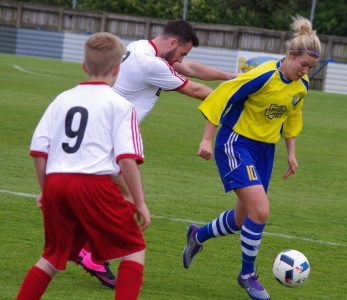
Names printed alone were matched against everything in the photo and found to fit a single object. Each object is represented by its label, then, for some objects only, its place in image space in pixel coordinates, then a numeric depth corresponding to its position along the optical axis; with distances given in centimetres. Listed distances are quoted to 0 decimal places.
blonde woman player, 1384
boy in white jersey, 1012
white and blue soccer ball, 1385
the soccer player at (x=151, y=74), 1380
